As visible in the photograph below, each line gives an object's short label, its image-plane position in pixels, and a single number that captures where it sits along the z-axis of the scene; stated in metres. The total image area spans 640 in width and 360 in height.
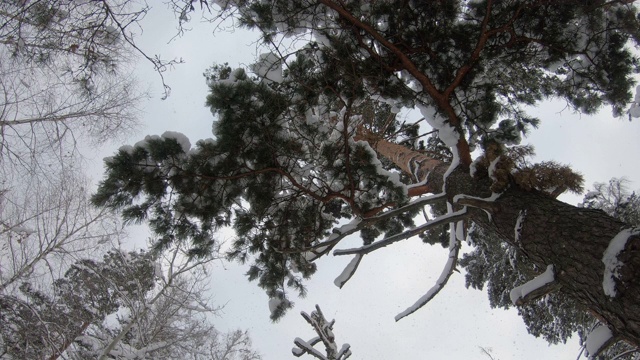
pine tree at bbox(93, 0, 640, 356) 3.29
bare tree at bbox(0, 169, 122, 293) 6.09
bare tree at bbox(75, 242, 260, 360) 7.29
